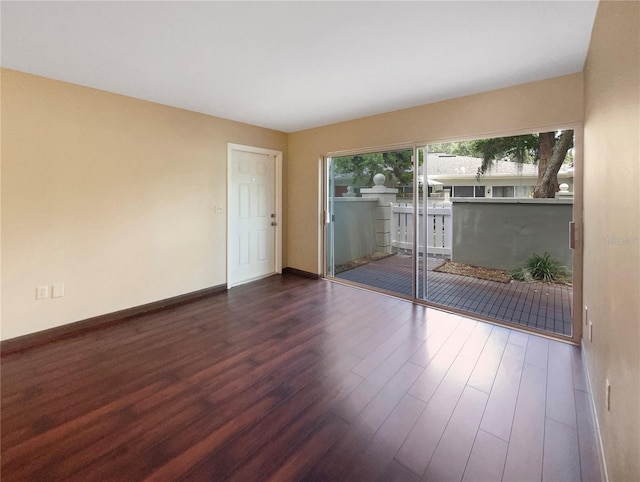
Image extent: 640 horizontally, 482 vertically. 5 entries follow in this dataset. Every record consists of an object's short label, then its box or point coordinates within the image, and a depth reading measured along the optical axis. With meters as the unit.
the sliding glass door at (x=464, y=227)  3.78
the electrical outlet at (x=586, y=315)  2.34
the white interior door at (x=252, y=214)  4.44
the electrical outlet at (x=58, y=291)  2.84
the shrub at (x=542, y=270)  4.35
